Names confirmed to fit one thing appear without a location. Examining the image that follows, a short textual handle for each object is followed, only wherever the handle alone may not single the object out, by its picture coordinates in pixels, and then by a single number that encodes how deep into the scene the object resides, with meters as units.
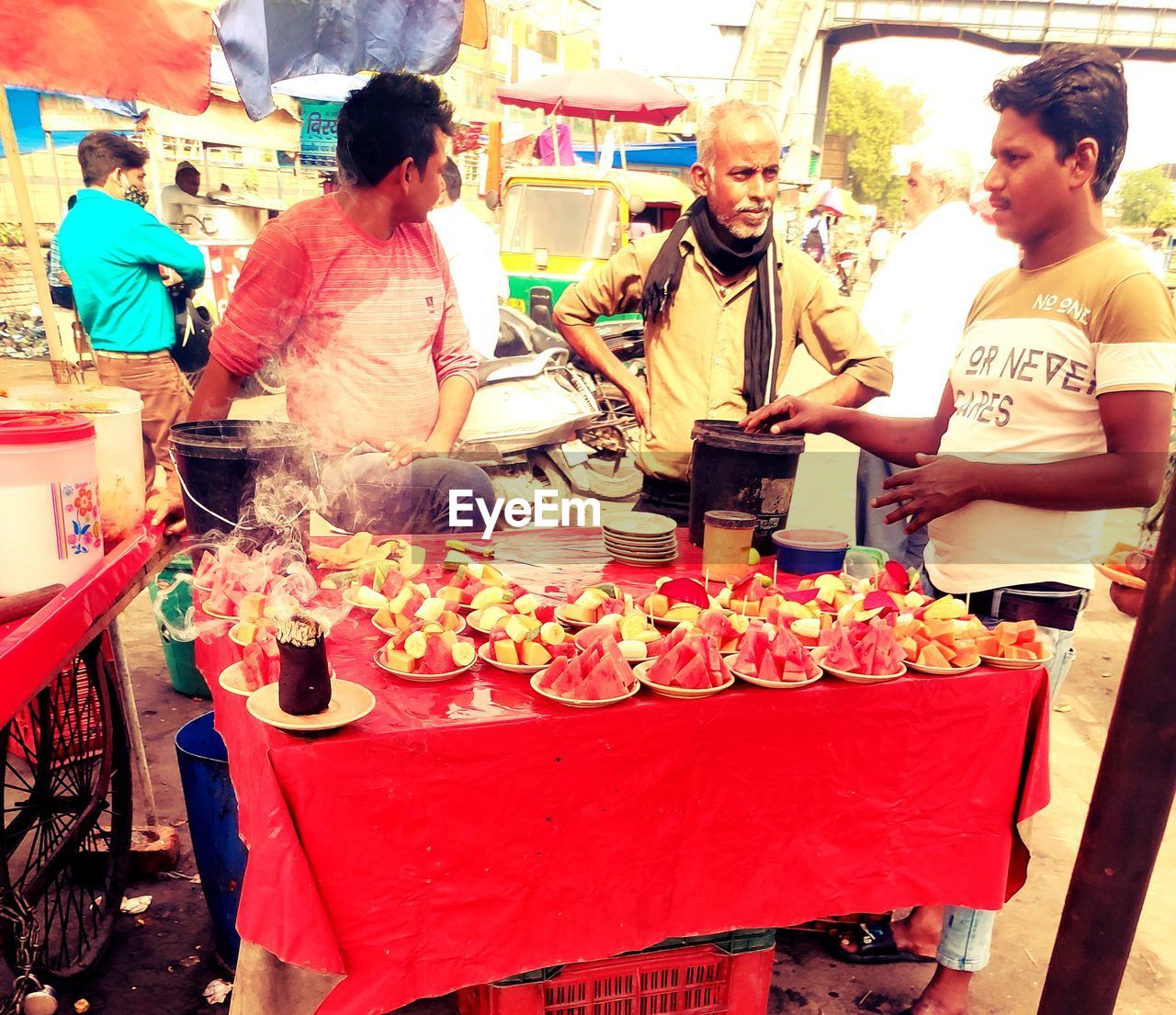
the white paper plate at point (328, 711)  1.57
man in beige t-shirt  1.97
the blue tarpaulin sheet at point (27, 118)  3.83
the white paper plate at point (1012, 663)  2.07
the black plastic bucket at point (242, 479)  2.20
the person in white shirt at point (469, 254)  4.43
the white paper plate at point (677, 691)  1.83
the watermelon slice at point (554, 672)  1.81
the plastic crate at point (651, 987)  1.88
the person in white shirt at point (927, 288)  3.68
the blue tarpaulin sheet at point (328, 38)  2.68
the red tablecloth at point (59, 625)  1.66
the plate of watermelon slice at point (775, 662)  1.91
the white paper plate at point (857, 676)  1.95
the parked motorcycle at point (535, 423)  4.94
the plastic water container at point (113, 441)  2.33
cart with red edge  1.98
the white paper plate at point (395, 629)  2.03
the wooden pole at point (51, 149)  4.97
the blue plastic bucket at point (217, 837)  2.23
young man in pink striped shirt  2.75
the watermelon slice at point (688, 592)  2.27
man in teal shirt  4.27
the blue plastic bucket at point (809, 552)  2.59
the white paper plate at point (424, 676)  1.82
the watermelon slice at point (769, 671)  1.91
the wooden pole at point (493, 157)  5.78
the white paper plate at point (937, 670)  2.02
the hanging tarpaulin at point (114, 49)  2.40
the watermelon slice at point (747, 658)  1.93
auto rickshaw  8.07
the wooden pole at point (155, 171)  6.63
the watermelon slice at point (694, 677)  1.84
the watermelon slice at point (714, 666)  1.87
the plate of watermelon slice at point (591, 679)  1.77
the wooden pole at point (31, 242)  2.60
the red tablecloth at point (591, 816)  1.63
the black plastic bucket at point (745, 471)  2.50
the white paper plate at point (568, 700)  1.75
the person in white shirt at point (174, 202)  8.97
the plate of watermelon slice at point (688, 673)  1.84
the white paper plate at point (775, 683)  1.88
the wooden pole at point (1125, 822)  1.22
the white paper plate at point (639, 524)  2.63
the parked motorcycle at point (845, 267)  19.77
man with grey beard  2.90
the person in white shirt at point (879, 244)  15.35
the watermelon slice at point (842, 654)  1.97
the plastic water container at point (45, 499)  1.87
